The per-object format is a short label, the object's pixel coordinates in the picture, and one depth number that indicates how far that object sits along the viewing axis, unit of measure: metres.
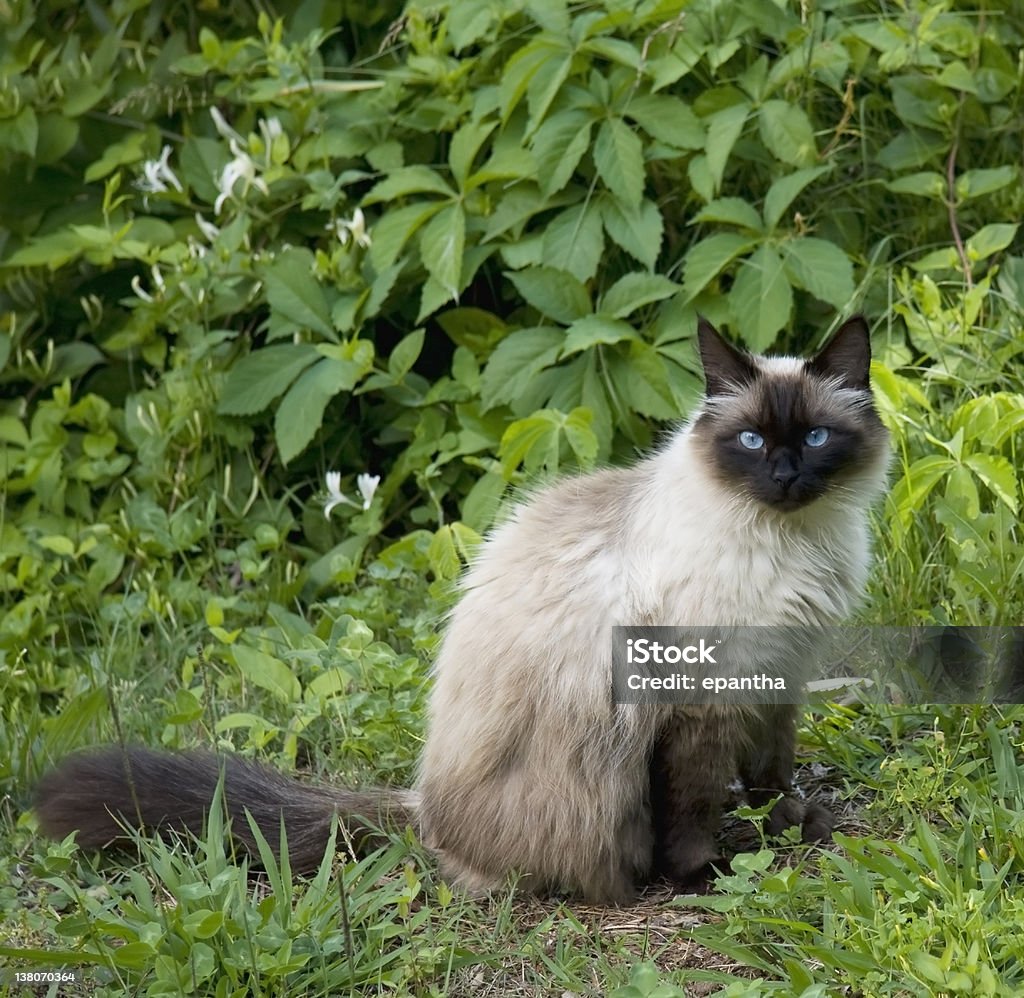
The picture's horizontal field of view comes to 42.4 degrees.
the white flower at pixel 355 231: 4.62
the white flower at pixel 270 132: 4.77
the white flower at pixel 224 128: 4.88
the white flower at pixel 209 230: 4.87
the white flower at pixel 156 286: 4.84
